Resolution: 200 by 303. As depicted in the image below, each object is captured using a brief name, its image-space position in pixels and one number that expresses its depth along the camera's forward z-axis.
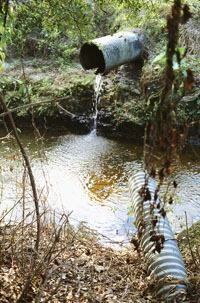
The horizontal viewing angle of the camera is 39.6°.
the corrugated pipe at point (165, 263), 2.43
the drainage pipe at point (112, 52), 7.51
